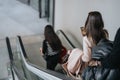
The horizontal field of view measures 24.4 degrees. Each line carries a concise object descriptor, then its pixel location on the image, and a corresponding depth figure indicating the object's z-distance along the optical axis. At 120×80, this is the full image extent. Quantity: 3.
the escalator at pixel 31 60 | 3.42
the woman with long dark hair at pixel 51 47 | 5.26
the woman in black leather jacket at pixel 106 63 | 2.45
